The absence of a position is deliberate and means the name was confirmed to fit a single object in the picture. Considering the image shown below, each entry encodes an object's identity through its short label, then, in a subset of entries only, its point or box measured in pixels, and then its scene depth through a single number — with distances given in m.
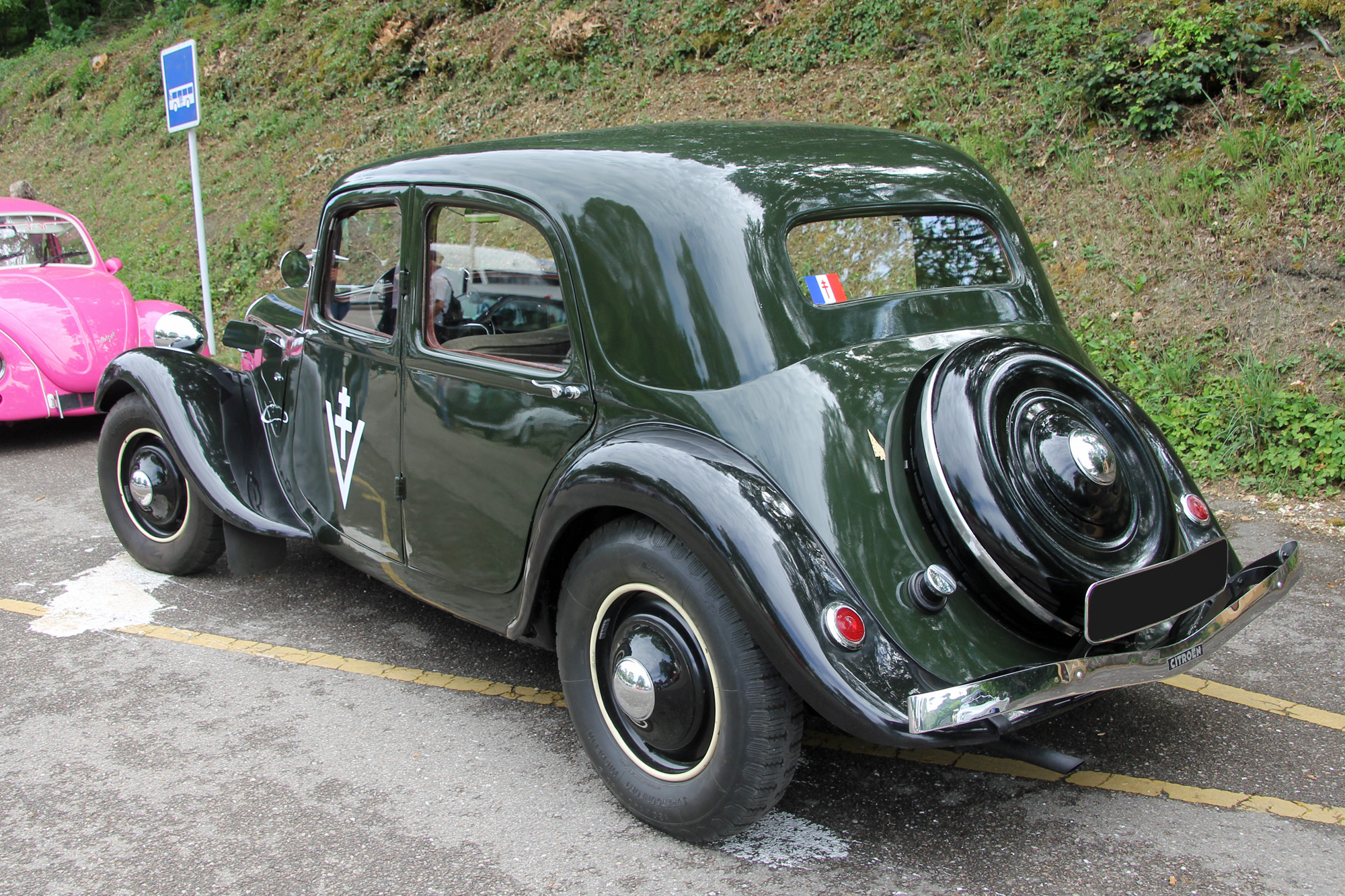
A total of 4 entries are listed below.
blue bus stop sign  8.22
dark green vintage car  2.38
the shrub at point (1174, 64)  6.77
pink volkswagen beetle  6.71
